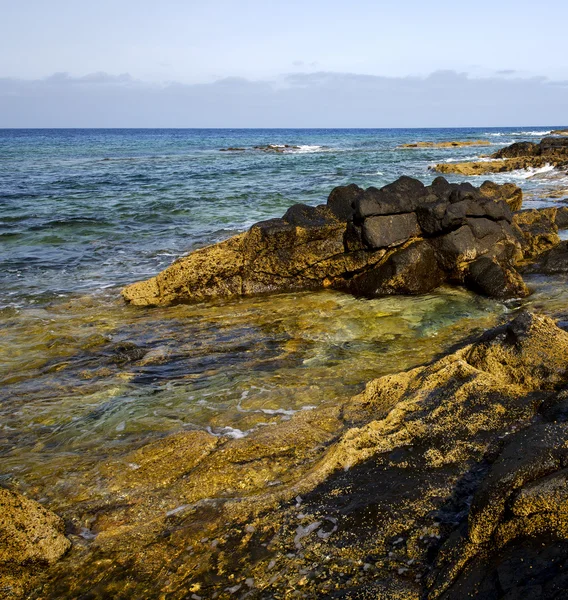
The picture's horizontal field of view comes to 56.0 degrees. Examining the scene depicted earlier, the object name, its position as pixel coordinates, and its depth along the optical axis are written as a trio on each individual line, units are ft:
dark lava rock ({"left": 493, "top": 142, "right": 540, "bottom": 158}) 125.70
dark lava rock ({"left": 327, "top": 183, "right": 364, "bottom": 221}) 33.78
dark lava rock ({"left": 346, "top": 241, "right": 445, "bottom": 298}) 30.68
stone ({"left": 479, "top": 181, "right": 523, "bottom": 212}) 44.32
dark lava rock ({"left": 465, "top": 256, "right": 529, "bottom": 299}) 29.32
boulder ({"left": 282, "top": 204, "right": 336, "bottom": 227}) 33.14
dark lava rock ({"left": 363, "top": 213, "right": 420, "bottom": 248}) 31.63
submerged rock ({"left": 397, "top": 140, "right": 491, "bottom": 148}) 200.34
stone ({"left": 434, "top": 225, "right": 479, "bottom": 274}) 31.76
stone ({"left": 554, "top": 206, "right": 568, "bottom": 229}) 45.55
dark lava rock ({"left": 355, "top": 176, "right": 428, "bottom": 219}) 32.04
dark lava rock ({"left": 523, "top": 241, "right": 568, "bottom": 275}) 33.37
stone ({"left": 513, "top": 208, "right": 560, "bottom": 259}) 37.29
